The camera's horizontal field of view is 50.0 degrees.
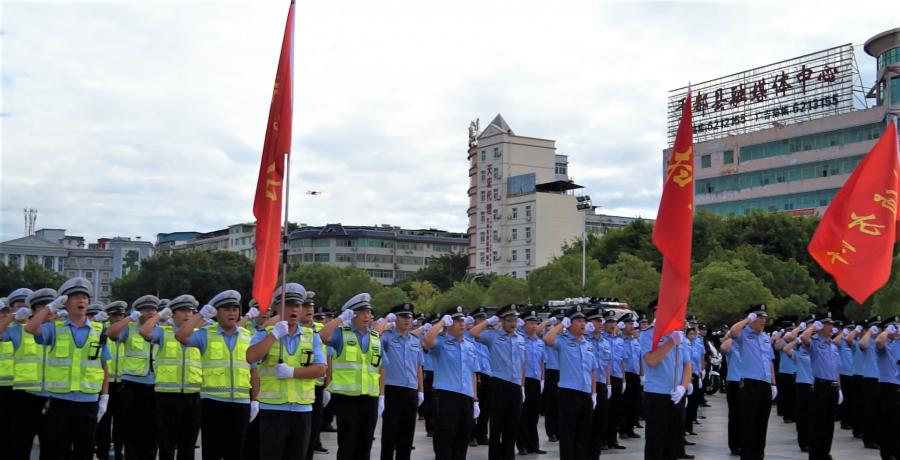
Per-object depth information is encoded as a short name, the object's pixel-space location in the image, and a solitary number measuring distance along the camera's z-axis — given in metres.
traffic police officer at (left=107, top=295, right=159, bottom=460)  10.63
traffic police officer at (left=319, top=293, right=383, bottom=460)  9.41
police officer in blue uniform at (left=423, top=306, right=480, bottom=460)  10.67
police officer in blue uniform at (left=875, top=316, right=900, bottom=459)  13.12
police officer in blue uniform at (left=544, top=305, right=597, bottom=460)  11.09
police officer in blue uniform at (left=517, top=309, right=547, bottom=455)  13.19
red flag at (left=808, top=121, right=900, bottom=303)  12.21
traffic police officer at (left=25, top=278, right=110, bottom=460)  8.94
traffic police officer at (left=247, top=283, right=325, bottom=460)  7.98
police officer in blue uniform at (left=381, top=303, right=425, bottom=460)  10.35
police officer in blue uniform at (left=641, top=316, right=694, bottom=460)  10.05
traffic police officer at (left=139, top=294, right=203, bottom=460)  9.50
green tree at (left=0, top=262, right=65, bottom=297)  82.12
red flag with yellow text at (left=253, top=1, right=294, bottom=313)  7.94
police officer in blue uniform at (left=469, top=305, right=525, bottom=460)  12.07
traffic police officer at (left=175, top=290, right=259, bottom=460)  8.81
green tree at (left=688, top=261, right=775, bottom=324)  35.22
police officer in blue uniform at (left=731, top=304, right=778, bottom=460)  11.54
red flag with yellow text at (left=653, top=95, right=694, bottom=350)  9.62
